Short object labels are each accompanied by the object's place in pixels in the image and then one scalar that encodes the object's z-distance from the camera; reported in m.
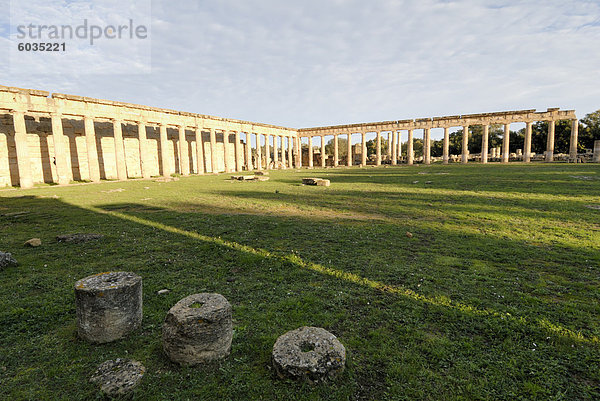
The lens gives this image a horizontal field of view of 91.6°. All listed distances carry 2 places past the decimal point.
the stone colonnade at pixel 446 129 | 36.72
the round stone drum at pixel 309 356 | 2.76
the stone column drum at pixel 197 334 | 3.02
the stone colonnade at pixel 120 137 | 20.98
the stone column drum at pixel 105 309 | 3.33
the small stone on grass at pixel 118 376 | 2.66
